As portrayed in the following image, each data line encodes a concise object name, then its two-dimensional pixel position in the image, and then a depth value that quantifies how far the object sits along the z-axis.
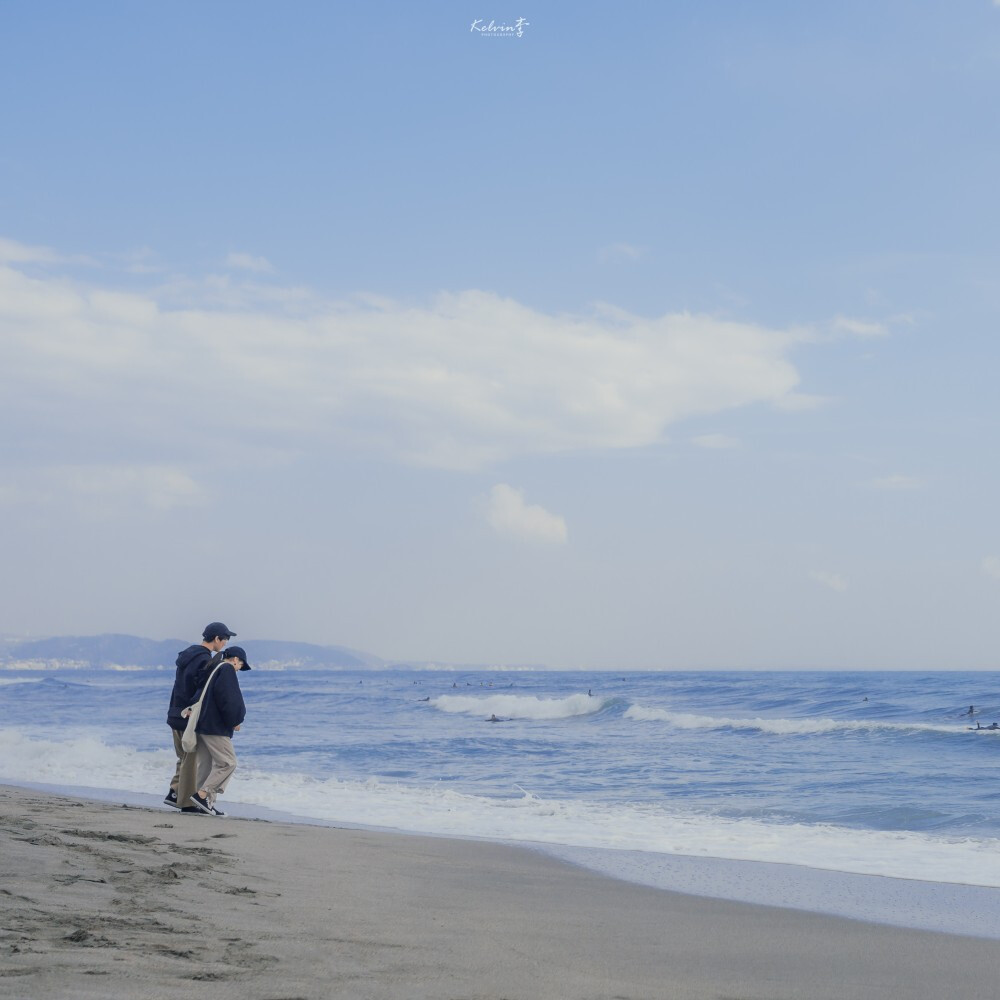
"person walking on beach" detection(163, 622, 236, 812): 9.68
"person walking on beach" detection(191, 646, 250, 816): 9.59
